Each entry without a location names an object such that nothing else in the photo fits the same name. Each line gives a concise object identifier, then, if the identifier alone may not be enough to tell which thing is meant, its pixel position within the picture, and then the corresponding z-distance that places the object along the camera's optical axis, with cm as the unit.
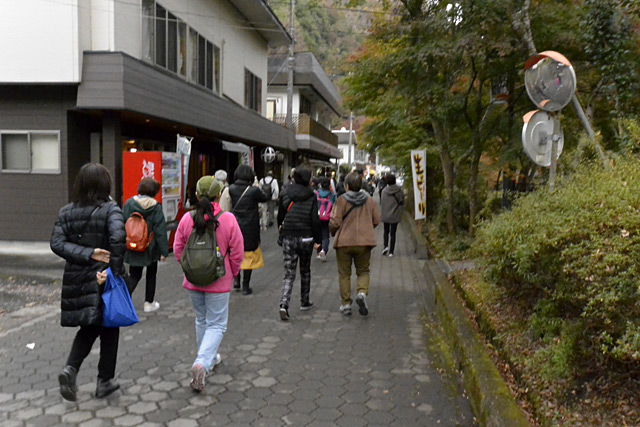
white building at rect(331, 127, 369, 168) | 7508
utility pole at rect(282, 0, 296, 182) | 2440
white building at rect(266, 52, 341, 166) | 2950
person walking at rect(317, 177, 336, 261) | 1149
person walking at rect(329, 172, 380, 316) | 720
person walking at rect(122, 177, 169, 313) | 692
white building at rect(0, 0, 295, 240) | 1147
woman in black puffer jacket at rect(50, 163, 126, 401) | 426
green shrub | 320
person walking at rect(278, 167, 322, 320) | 723
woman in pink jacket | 485
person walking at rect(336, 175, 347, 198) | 1882
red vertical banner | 1151
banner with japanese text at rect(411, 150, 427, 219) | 1368
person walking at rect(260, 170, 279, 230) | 1552
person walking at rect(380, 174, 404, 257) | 1277
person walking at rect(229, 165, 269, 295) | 808
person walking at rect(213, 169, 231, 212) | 888
